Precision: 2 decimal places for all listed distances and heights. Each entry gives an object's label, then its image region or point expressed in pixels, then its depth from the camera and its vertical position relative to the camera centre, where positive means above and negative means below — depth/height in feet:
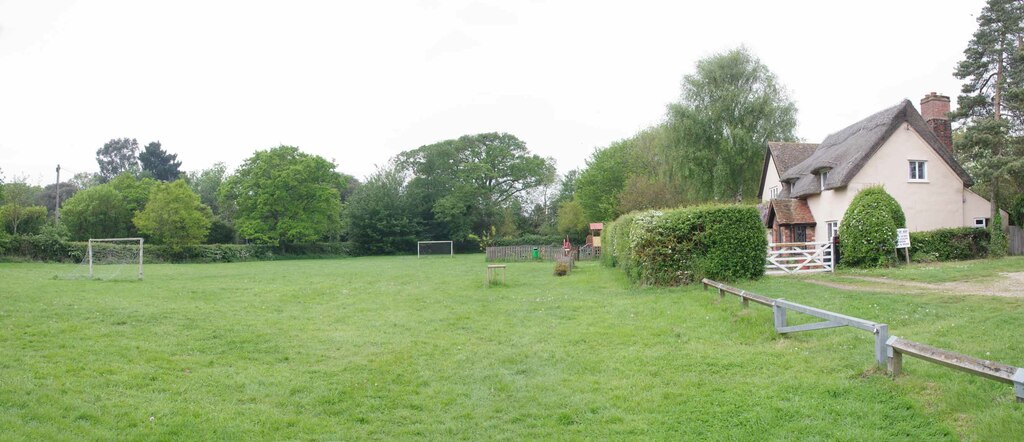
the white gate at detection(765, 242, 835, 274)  71.26 -2.92
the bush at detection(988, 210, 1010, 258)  79.77 -0.29
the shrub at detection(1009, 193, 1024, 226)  85.15 +4.27
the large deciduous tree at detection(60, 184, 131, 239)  168.35 +7.48
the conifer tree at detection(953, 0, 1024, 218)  88.53 +30.58
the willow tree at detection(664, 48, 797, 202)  129.49 +27.16
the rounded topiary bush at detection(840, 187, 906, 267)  74.13 +1.39
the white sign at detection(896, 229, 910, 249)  71.61 +0.11
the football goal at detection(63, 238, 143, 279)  85.89 -4.38
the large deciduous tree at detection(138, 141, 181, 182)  280.51 +37.70
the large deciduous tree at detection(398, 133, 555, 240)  218.18 +24.19
